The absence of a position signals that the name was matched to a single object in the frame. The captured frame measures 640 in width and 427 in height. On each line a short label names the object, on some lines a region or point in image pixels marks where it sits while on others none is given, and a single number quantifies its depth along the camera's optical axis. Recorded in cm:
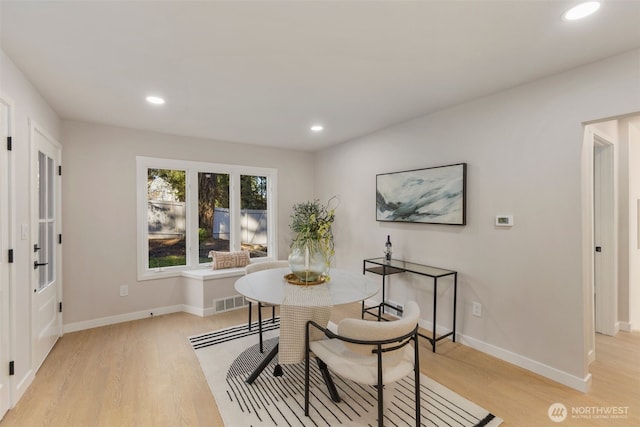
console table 281
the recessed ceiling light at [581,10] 150
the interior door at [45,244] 238
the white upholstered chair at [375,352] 155
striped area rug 184
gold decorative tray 231
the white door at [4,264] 188
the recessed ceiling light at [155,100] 268
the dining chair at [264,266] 304
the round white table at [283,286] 200
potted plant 231
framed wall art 289
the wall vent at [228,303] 384
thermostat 253
